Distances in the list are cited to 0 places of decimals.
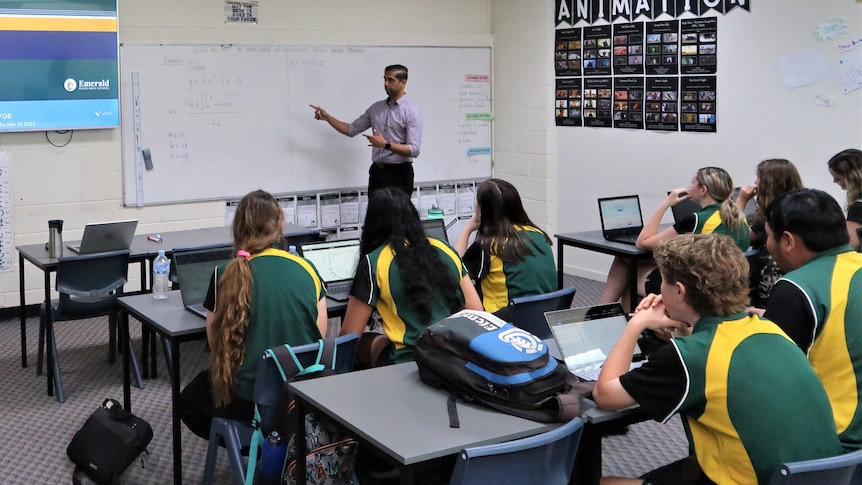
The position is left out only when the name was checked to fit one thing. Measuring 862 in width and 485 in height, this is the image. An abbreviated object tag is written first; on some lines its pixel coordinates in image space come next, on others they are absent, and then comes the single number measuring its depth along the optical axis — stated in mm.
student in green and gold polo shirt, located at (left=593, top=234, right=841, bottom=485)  2076
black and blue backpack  2297
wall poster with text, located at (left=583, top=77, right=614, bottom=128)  6996
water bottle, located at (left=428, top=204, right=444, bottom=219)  6225
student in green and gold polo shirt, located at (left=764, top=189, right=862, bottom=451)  2430
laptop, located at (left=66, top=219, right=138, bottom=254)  4730
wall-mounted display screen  5688
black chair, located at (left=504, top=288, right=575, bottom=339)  3564
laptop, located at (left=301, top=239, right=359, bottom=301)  3875
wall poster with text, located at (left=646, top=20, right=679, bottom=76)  6441
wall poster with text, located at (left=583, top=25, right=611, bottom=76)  6941
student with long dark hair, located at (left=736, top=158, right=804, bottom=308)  4422
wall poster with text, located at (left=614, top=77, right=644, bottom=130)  6742
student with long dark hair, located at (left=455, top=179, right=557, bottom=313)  3879
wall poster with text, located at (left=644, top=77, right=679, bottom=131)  6492
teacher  6641
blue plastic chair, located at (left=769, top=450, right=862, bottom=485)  1989
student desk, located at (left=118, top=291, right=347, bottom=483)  3379
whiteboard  6293
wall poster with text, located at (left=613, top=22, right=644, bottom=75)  6688
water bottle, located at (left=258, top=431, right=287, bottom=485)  2826
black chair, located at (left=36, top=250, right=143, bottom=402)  4605
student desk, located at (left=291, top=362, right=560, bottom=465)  2125
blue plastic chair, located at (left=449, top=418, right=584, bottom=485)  2062
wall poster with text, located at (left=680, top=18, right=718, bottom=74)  6203
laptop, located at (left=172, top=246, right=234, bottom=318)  3656
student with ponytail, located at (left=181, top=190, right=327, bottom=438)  3053
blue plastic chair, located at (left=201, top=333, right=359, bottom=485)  2893
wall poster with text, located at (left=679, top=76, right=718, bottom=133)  6262
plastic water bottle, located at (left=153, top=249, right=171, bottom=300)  3900
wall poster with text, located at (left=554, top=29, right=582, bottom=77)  7191
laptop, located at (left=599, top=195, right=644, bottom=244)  5230
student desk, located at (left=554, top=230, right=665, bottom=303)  4941
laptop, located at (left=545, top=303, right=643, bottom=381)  2635
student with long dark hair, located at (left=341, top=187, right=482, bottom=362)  3137
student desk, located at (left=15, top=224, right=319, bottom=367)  4703
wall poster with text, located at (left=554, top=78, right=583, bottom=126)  7266
